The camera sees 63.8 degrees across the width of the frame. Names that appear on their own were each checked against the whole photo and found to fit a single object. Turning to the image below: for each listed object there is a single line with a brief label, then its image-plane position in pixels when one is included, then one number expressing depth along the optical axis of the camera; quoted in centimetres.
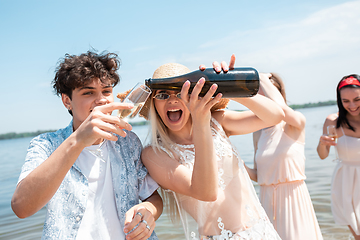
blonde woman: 203
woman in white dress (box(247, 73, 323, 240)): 370
